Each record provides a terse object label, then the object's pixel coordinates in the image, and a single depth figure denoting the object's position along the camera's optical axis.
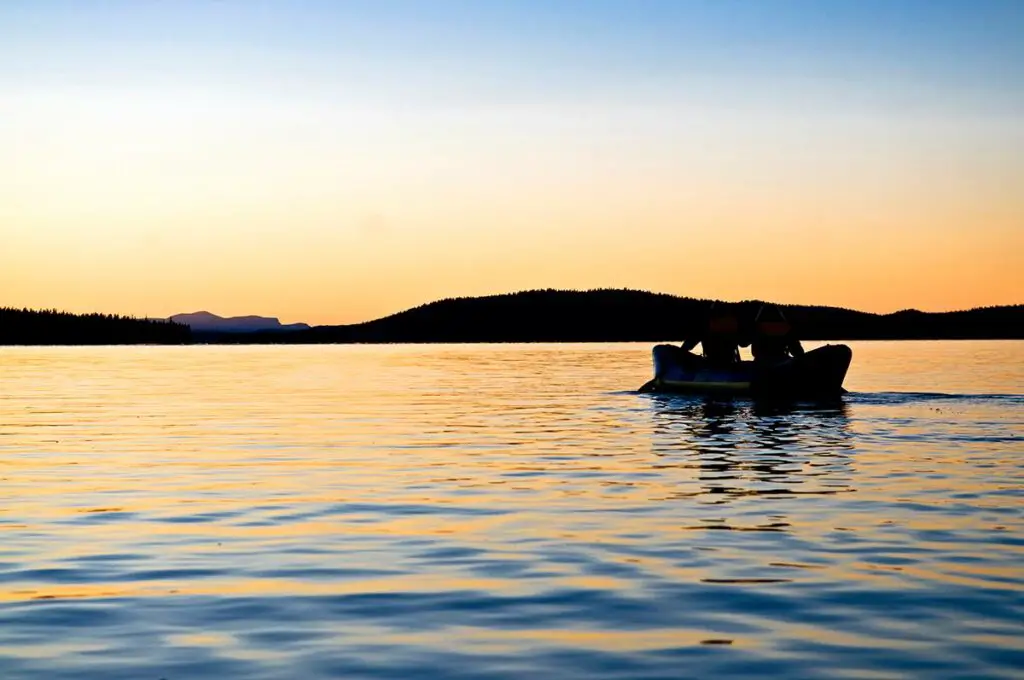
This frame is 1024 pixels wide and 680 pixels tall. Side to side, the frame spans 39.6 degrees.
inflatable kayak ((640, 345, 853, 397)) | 39.50
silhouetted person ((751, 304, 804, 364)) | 40.84
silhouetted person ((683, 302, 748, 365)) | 42.16
